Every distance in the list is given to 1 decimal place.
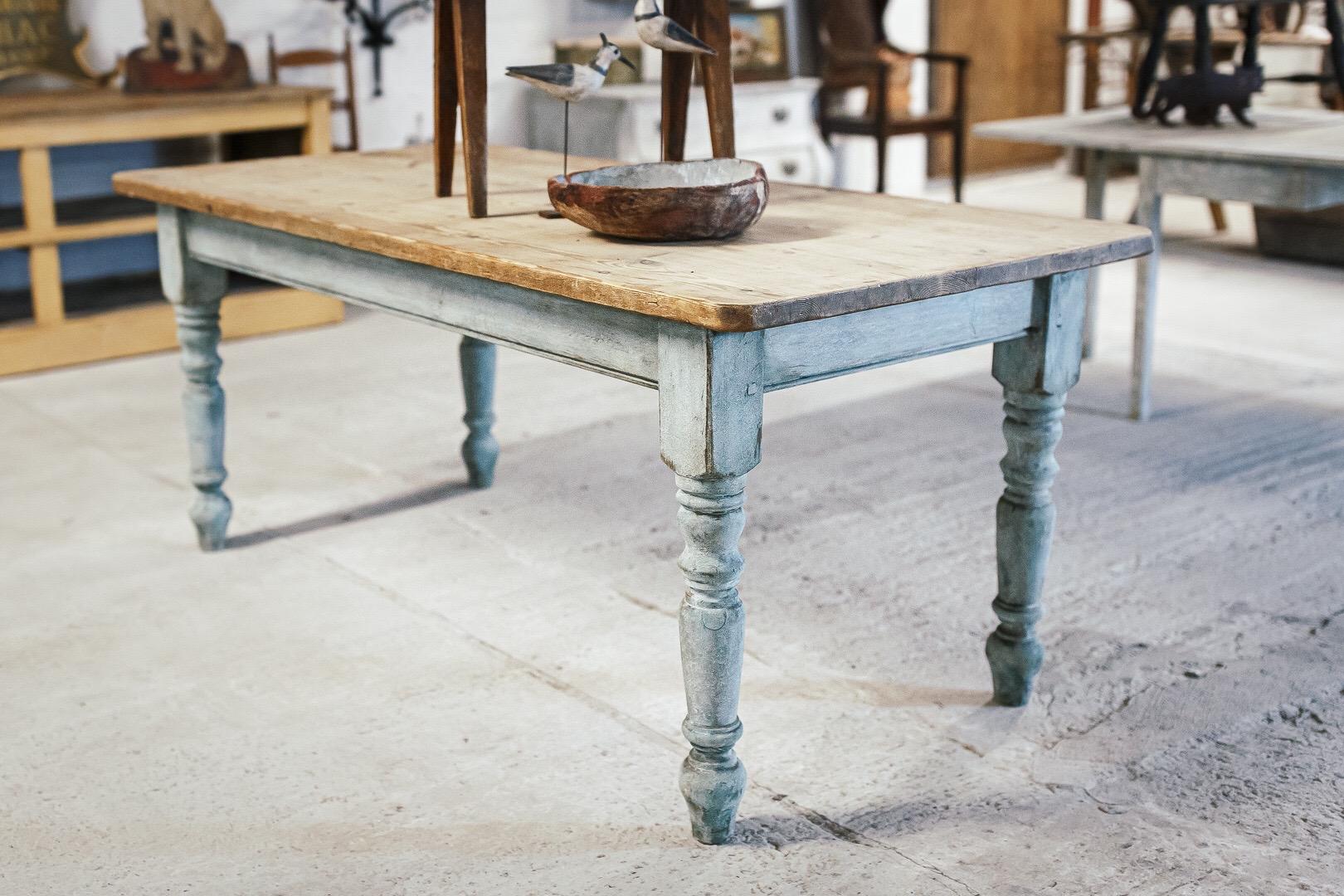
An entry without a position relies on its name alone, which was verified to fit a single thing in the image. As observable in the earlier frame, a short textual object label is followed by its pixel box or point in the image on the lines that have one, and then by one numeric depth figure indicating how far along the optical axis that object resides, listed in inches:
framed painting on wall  254.8
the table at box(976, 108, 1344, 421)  141.6
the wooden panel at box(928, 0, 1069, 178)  322.7
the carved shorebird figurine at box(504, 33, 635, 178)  92.0
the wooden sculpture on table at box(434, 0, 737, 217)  97.4
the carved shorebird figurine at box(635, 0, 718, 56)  91.0
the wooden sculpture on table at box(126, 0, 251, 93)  202.7
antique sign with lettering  195.9
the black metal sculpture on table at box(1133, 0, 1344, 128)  163.6
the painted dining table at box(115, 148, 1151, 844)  74.4
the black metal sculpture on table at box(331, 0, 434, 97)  229.3
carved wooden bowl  84.8
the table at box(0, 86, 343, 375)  182.4
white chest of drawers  226.8
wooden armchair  253.0
